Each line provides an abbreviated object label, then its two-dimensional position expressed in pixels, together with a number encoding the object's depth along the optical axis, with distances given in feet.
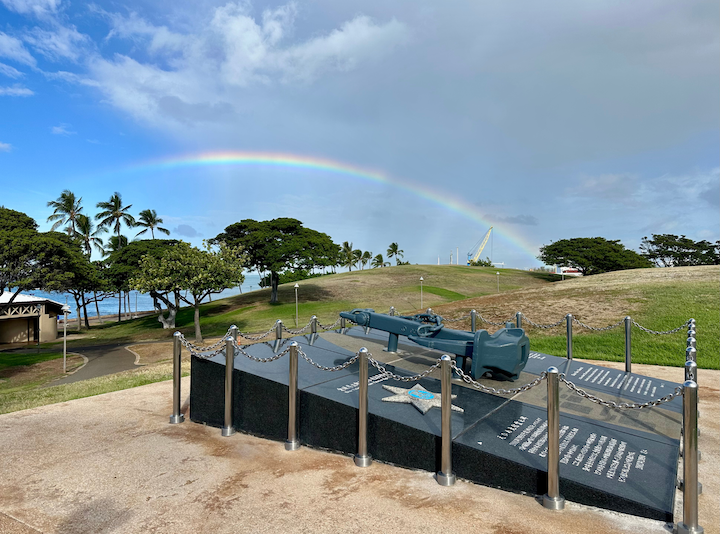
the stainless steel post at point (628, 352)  33.77
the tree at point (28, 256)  68.74
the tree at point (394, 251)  424.09
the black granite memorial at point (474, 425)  15.03
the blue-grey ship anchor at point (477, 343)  22.38
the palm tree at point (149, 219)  187.32
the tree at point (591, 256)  204.54
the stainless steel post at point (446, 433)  16.47
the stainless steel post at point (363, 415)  18.40
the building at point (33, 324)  117.91
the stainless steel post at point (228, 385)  22.52
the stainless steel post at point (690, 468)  13.02
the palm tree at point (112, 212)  174.91
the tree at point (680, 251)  220.43
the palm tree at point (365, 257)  394.73
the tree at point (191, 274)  101.55
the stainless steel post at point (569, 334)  39.06
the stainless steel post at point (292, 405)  20.40
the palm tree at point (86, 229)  168.96
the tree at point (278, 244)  143.02
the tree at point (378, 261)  410.72
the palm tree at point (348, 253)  368.48
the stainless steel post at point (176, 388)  24.72
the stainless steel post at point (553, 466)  14.66
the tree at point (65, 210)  165.48
